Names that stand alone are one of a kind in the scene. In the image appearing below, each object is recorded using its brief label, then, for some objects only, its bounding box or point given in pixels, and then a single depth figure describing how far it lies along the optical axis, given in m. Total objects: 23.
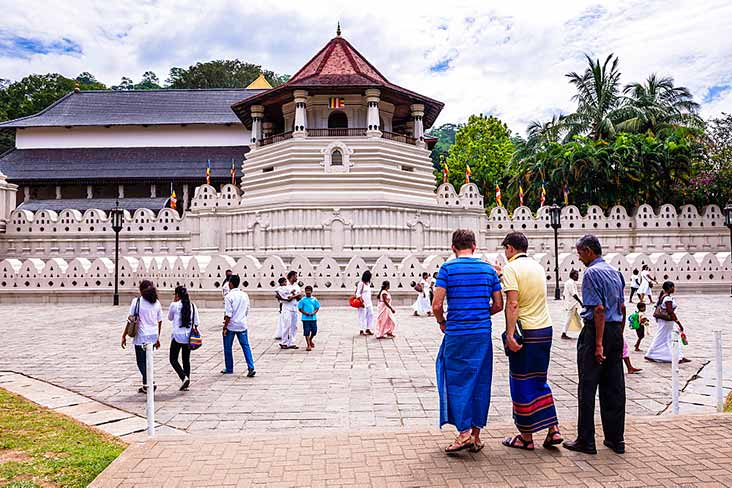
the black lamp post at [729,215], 21.92
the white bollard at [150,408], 5.36
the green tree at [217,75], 67.38
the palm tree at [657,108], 34.03
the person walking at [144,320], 7.36
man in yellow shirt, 4.71
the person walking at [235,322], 8.20
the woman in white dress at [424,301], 16.11
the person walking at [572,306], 10.98
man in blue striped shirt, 4.68
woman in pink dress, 11.82
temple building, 27.39
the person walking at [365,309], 12.28
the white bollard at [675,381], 5.92
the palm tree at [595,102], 35.47
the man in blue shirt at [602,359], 4.72
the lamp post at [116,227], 20.33
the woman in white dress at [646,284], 17.44
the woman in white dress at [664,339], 8.66
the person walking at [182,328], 7.51
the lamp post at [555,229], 20.50
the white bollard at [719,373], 6.04
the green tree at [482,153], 43.22
